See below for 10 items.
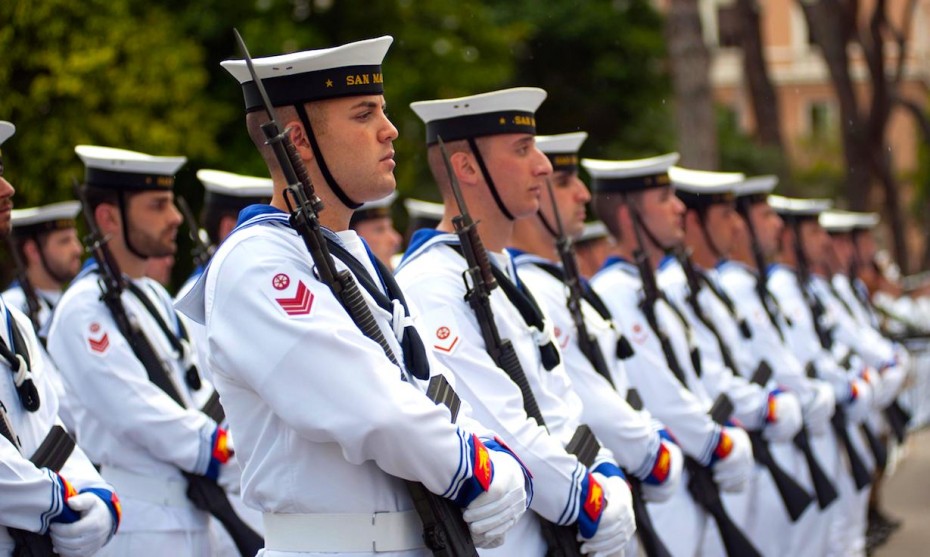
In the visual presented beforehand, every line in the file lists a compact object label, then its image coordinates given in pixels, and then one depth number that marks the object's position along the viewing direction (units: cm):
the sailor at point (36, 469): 835
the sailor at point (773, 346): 1637
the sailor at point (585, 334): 1078
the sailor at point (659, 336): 1255
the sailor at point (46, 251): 1436
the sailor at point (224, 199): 1359
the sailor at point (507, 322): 899
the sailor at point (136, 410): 1087
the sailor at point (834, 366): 1819
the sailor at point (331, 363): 675
